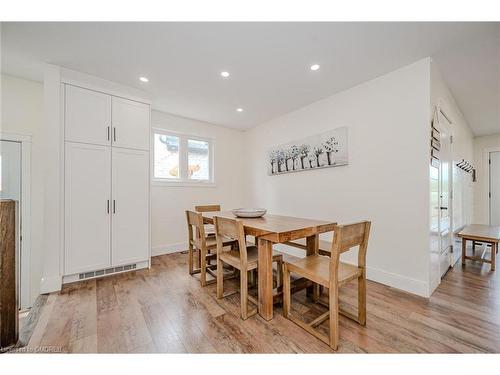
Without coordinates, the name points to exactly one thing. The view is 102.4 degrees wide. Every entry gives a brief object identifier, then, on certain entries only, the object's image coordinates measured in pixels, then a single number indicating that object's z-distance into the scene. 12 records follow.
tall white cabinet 2.36
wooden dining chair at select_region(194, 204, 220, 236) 2.87
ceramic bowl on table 2.37
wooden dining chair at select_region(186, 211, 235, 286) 2.29
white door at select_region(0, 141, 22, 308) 2.41
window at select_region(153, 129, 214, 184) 3.68
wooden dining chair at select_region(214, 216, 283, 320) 1.71
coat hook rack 3.53
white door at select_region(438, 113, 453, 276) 2.42
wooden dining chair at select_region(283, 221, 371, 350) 1.35
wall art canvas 2.80
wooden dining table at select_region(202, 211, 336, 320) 1.60
